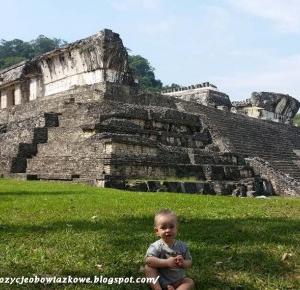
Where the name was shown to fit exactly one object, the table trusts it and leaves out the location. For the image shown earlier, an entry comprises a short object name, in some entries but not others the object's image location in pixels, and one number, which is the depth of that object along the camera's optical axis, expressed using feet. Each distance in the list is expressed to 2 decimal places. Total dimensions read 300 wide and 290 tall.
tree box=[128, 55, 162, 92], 242.88
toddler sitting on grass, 12.38
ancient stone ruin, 44.37
